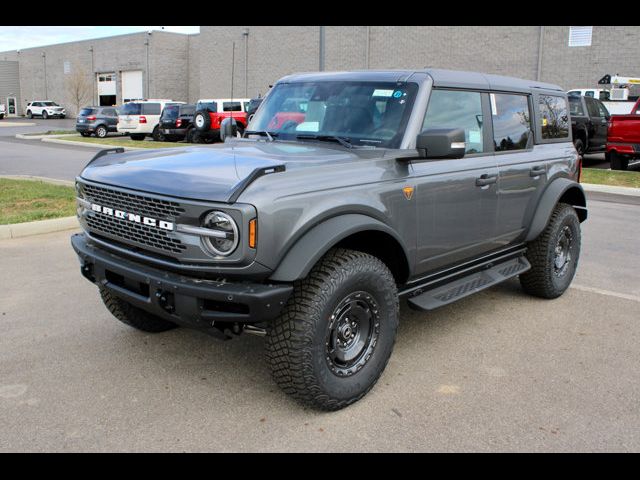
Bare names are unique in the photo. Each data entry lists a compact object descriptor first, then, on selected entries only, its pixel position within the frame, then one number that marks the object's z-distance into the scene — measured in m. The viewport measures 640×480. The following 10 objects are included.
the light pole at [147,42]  50.47
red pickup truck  14.20
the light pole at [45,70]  64.12
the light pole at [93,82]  57.41
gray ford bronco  3.07
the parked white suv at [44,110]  57.56
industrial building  27.61
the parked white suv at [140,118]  28.62
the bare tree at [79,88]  54.26
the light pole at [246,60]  41.66
